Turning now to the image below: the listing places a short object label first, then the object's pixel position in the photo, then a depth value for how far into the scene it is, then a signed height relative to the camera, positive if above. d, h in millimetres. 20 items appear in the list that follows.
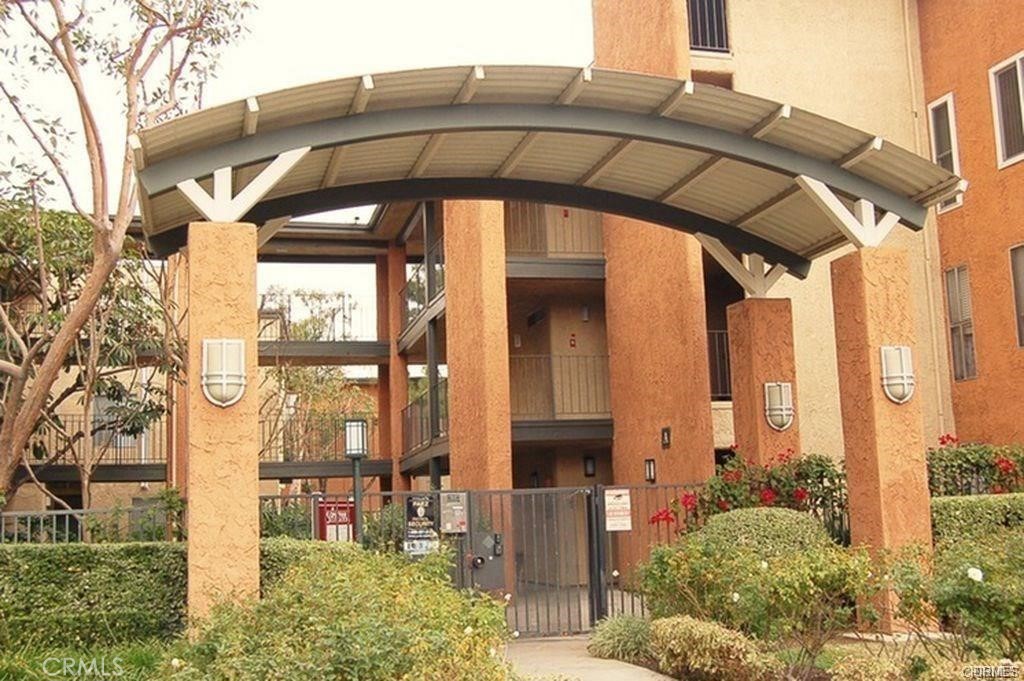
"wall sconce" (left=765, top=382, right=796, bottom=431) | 15320 +1039
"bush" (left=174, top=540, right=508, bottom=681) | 7215 -844
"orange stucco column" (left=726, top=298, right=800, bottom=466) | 15266 +1575
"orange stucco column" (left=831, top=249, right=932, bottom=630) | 12312 +705
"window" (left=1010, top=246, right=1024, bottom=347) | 17906 +2950
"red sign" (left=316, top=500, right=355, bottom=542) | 15427 -198
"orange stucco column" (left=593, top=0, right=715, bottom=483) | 18359 +2859
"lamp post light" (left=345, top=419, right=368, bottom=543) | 13445 +629
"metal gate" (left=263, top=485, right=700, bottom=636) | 15094 -544
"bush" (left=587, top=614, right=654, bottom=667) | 11664 -1479
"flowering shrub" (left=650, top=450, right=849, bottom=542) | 14055 -31
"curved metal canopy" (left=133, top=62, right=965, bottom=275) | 10820 +3575
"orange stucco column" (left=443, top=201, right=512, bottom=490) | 19531 +2469
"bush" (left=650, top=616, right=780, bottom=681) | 9367 -1334
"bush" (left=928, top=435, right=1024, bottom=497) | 14180 +102
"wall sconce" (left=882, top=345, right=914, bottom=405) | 12445 +1132
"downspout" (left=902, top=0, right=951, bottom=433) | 19672 +3595
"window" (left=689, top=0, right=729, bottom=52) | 19922 +7757
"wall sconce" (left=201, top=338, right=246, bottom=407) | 10258 +1173
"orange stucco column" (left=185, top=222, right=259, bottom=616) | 10055 +578
